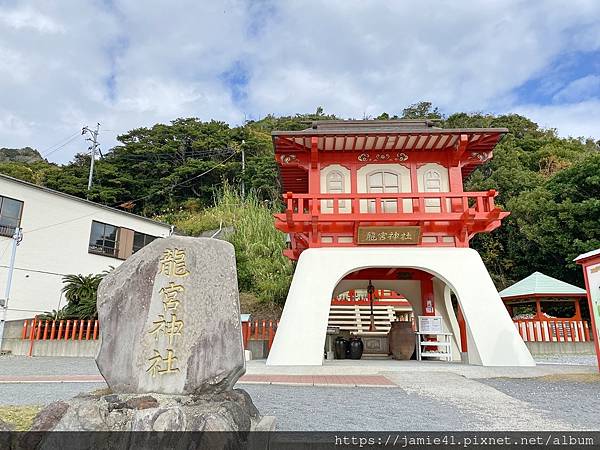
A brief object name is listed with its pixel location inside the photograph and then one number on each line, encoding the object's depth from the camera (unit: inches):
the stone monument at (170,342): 116.7
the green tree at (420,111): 1439.5
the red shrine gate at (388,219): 347.6
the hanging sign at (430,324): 426.0
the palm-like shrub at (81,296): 531.8
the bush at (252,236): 721.0
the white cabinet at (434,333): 422.3
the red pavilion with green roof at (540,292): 581.0
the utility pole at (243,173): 1128.6
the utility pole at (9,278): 504.0
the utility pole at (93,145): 1074.0
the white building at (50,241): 602.2
